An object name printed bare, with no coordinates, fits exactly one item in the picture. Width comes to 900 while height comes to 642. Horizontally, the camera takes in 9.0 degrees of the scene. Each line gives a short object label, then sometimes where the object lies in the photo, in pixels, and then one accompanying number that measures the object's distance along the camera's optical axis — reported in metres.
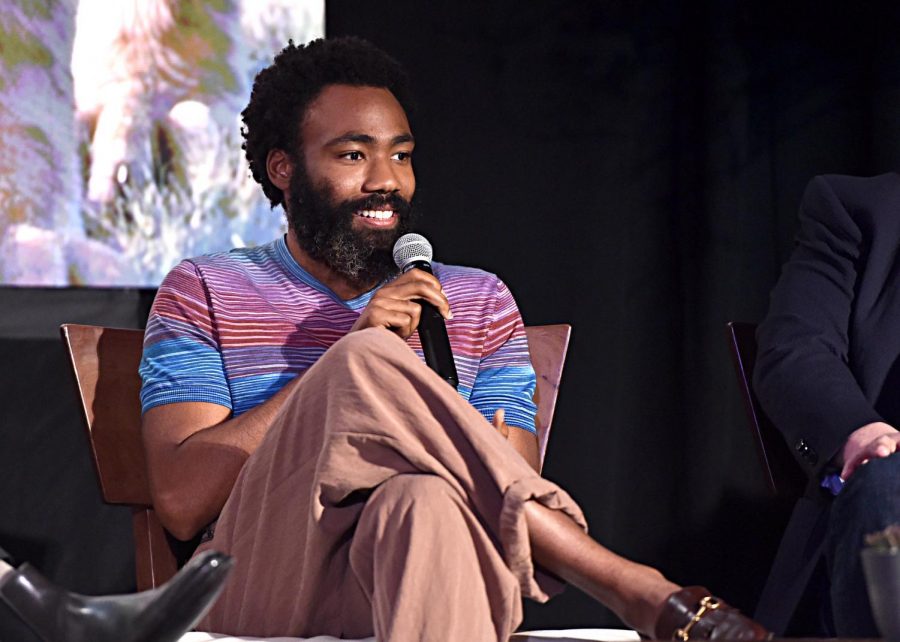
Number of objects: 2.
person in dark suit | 5.45
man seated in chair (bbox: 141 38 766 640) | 5.33
